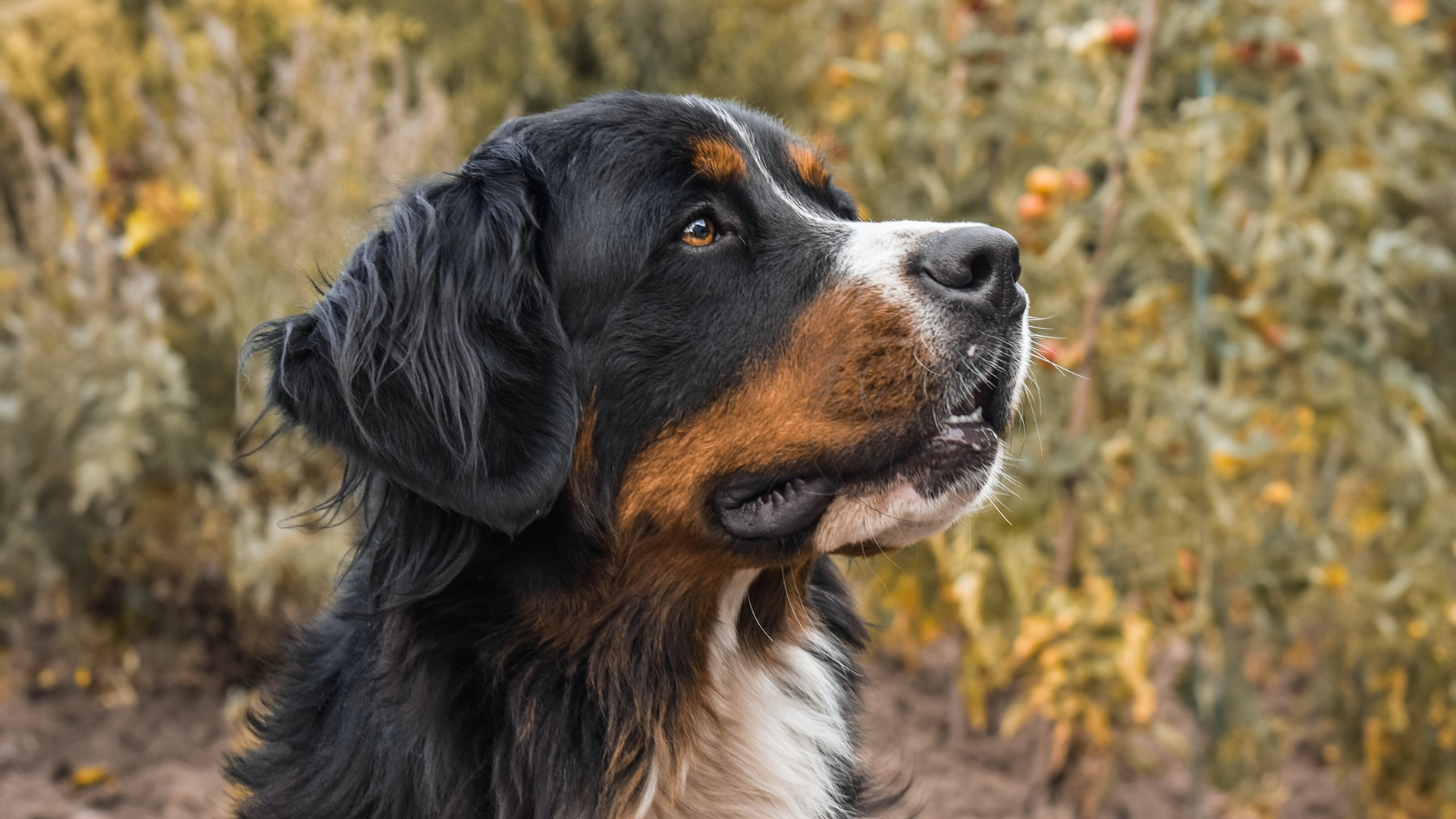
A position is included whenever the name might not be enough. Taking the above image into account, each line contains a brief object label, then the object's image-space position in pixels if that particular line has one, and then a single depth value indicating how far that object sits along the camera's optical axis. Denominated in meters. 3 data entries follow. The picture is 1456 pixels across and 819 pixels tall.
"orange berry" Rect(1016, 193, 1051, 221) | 3.49
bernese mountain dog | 2.19
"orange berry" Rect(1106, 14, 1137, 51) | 3.44
